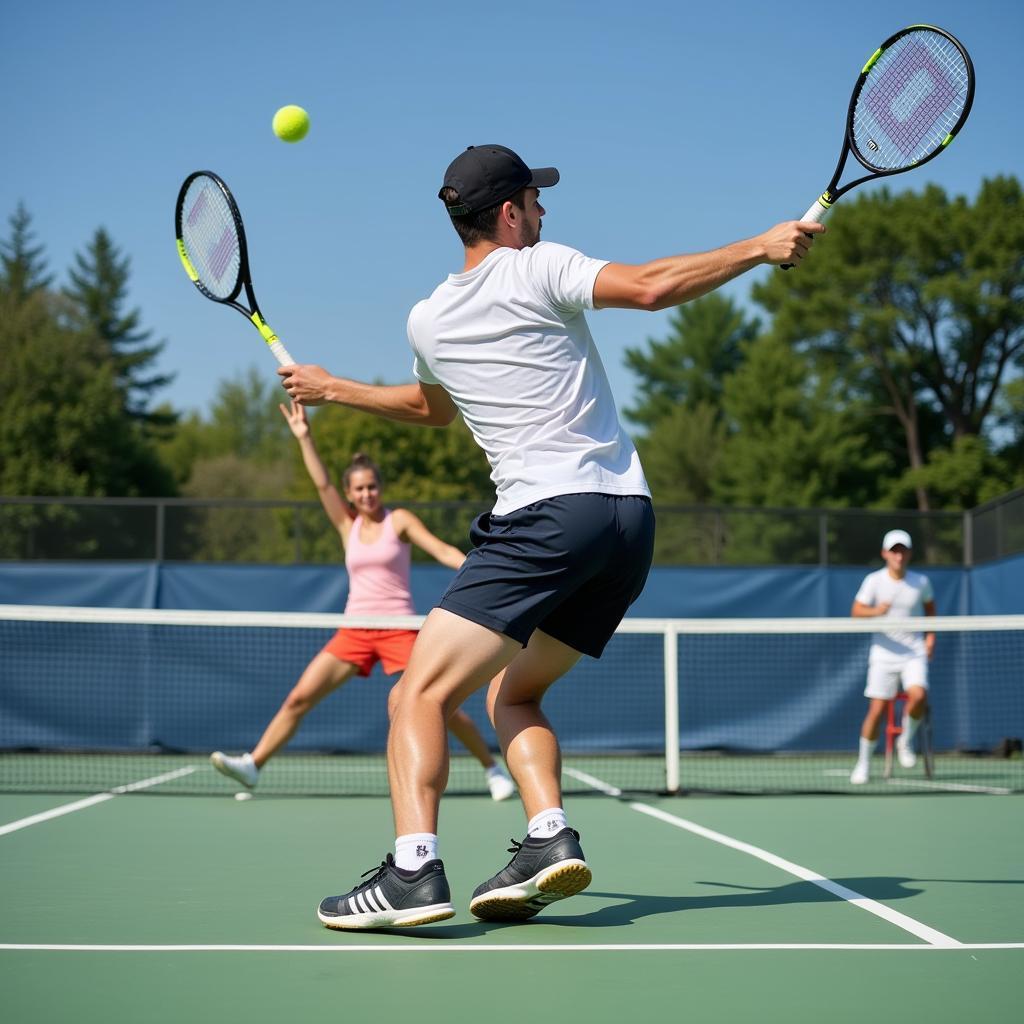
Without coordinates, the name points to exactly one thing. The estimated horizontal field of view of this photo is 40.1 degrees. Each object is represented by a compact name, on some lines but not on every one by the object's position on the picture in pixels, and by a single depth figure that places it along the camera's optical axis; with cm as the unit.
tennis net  1168
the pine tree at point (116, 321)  5881
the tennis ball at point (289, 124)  599
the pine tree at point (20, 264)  5859
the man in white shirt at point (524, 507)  328
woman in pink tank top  734
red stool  948
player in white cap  934
